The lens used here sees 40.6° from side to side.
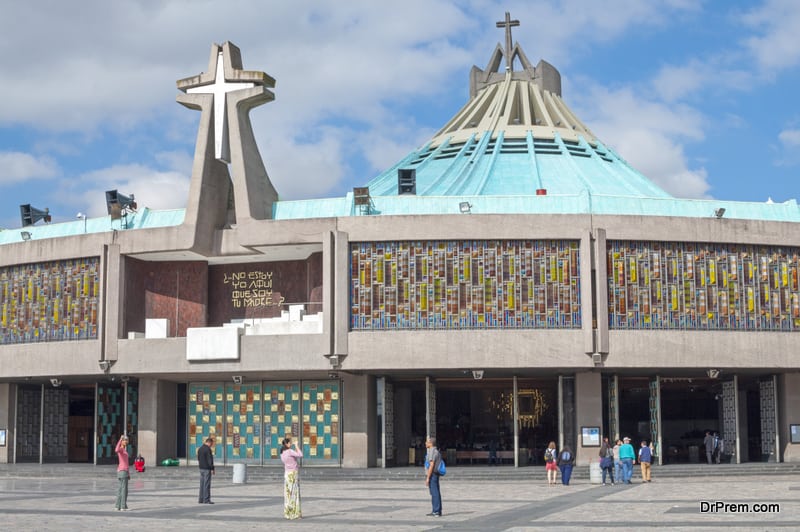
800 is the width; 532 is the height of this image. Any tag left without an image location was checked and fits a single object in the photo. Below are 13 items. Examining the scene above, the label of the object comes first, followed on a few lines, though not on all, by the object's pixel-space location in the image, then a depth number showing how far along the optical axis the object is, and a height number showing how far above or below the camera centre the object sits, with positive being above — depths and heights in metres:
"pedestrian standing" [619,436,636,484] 34.47 -2.76
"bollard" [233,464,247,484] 35.66 -3.19
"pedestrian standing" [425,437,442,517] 22.55 -2.21
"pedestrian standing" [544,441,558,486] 34.44 -2.91
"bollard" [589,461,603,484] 34.98 -3.20
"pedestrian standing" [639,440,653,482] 35.16 -2.77
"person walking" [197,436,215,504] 25.64 -2.14
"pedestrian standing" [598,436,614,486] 34.28 -2.75
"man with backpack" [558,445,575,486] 34.06 -2.79
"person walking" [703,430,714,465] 43.94 -2.92
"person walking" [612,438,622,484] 34.91 -3.03
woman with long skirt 22.17 -2.36
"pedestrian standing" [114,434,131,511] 24.03 -2.15
